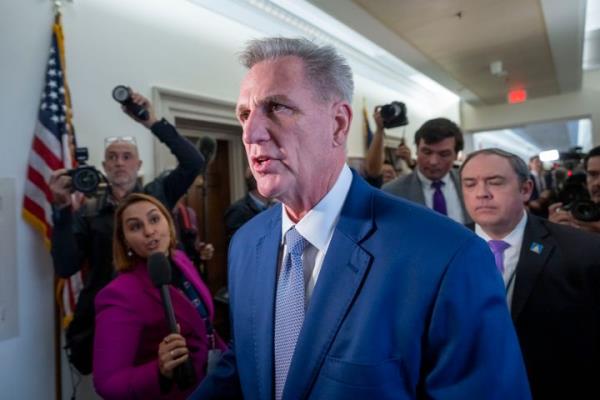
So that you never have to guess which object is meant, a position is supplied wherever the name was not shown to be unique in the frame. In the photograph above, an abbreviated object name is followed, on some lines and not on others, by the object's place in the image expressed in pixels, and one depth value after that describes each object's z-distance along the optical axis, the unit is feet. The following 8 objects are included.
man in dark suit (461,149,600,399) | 4.15
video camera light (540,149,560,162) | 14.90
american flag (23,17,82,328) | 7.04
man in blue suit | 2.19
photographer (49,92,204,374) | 6.28
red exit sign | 20.31
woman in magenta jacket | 4.56
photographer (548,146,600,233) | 5.73
